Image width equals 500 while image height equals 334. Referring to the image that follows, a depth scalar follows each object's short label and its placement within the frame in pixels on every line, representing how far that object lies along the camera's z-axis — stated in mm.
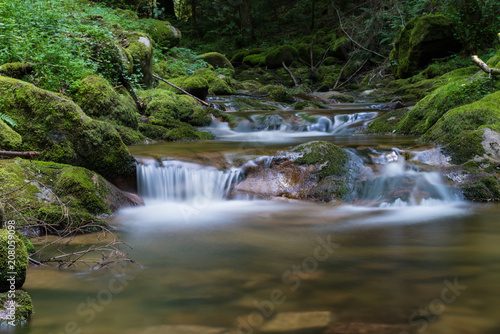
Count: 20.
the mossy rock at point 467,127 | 6273
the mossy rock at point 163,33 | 18188
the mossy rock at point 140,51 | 11445
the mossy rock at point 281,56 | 24500
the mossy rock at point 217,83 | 16219
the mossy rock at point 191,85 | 12594
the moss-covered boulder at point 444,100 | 8338
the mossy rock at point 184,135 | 9555
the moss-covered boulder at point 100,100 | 8062
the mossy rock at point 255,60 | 25141
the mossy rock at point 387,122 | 10117
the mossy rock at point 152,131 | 9508
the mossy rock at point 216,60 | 21328
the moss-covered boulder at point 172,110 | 10492
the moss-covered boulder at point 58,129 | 5629
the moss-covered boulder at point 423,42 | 15252
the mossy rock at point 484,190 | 5629
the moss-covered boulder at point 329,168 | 5922
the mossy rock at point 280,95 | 15704
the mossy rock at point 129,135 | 8562
